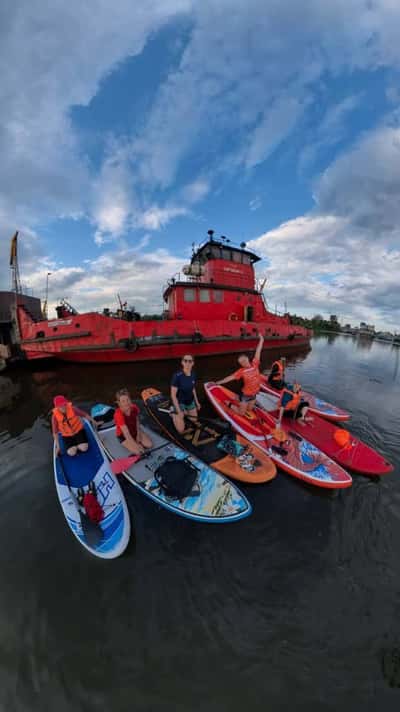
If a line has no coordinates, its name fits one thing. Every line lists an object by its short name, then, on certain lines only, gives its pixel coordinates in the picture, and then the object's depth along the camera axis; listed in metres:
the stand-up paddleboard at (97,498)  2.89
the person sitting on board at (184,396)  5.32
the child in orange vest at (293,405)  6.00
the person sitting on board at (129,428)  4.36
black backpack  3.54
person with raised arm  5.98
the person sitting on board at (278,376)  7.98
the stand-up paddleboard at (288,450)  4.05
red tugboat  10.95
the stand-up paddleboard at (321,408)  6.86
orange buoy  5.00
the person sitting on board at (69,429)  4.22
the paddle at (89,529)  2.91
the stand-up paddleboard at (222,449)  4.13
